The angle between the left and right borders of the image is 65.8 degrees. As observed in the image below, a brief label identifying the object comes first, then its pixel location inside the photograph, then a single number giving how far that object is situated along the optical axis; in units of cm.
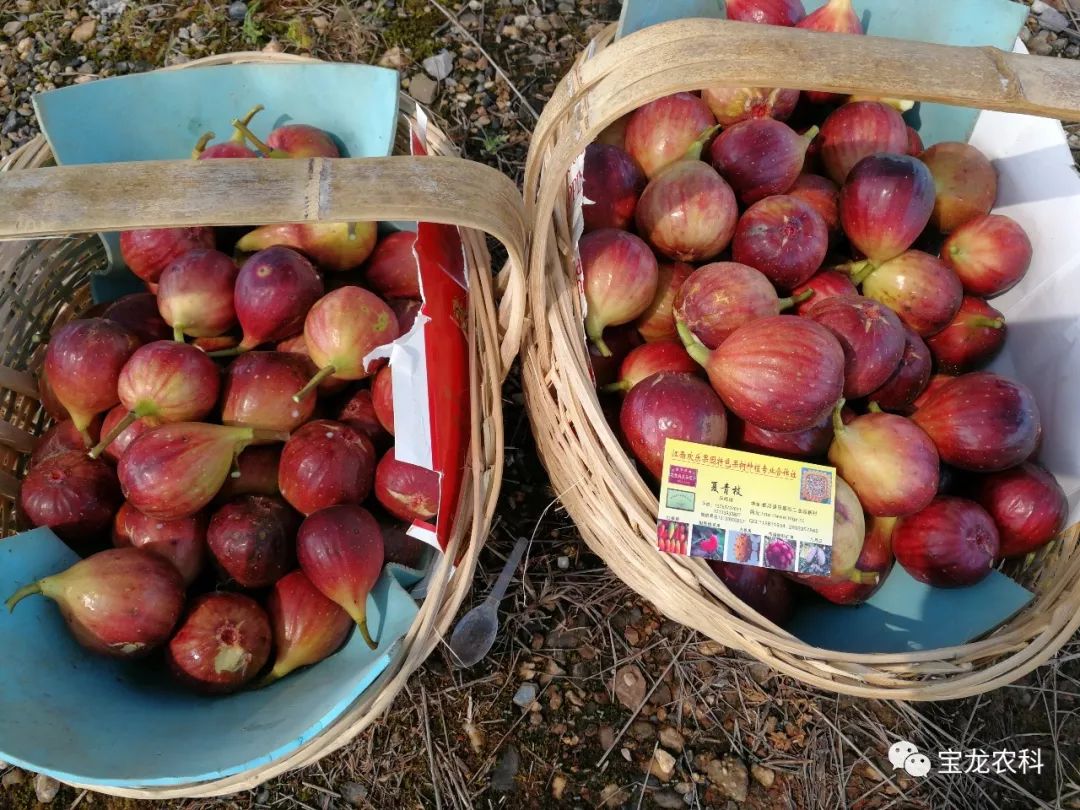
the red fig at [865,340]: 43
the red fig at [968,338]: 51
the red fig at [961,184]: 53
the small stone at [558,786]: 51
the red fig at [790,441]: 45
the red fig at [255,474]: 46
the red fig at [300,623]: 43
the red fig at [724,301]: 45
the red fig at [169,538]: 43
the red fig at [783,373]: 41
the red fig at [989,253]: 51
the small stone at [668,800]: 51
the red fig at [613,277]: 46
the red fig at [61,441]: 47
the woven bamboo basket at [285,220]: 32
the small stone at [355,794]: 51
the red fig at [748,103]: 52
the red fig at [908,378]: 47
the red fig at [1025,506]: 46
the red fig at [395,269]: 51
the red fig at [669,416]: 43
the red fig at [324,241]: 49
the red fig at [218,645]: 41
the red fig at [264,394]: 45
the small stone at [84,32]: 75
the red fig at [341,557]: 42
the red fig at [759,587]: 45
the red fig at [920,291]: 49
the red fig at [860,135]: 52
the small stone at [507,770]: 51
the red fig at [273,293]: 46
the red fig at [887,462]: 44
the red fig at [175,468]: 42
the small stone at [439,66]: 75
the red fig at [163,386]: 44
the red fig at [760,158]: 50
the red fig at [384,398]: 46
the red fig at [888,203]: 48
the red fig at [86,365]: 45
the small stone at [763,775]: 52
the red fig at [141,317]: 49
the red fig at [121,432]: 45
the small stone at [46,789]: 50
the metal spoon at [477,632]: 54
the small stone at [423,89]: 73
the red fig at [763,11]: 55
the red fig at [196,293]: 47
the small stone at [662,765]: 52
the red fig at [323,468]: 44
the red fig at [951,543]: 45
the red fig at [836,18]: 53
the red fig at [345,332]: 46
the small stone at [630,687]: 54
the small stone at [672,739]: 53
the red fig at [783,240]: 47
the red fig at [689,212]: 47
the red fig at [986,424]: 45
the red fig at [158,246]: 49
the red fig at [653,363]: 47
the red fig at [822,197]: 52
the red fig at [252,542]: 43
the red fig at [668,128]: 52
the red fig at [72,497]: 44
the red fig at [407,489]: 45
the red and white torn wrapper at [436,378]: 42
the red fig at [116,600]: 40
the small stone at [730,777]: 52
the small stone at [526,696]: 54
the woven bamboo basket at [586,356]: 32
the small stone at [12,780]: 50
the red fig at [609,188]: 50
